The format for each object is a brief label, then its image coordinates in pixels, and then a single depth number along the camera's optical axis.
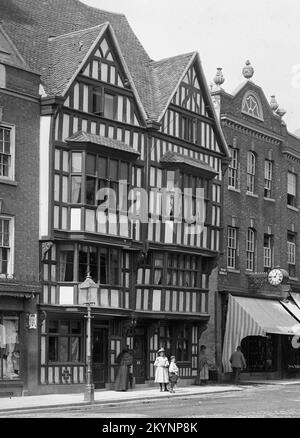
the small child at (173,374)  32.34
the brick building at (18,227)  29.39
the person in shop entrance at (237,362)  37.47
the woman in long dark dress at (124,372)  32.38
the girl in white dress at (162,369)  32.56
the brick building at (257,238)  40.22
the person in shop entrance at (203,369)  37.44
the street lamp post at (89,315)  27.19
